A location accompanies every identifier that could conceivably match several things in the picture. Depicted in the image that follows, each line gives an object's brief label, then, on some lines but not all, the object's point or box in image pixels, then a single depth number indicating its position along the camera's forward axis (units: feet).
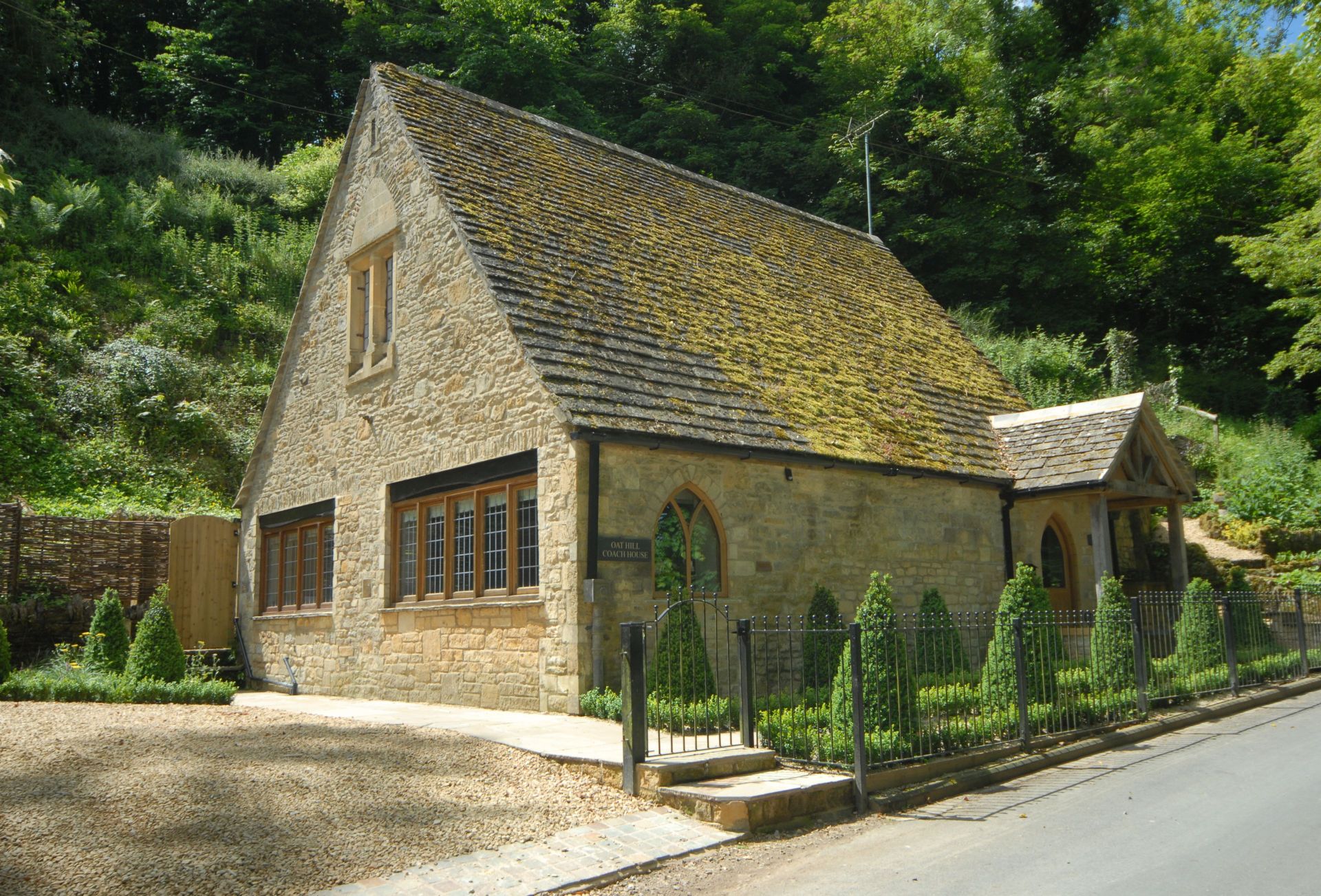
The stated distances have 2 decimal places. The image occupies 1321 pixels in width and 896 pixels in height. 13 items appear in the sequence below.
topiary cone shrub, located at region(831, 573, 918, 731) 28.89
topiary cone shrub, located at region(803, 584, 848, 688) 39.65
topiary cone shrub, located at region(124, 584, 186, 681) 45.44
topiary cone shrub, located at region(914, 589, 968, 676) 31.81
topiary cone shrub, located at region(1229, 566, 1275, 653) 50.01
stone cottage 39.55
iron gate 26.68
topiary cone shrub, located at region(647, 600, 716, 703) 33.76
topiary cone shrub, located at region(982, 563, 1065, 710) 34.78
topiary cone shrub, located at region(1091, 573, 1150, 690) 40.73
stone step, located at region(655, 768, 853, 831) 24.26
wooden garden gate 59.77
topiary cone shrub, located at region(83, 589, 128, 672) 46.26
